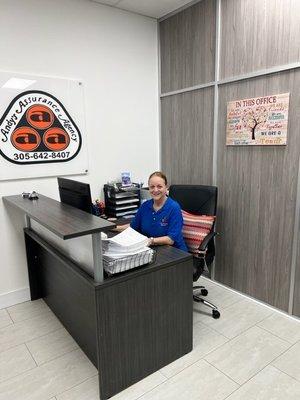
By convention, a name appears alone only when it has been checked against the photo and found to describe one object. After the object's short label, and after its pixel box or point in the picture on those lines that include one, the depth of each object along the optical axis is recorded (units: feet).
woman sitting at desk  7.11
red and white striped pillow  7.92
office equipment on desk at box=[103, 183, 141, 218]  9.59
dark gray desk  5.21
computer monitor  6.23
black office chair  7.58
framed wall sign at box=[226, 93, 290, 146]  7.45
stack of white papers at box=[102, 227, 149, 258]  5.27
